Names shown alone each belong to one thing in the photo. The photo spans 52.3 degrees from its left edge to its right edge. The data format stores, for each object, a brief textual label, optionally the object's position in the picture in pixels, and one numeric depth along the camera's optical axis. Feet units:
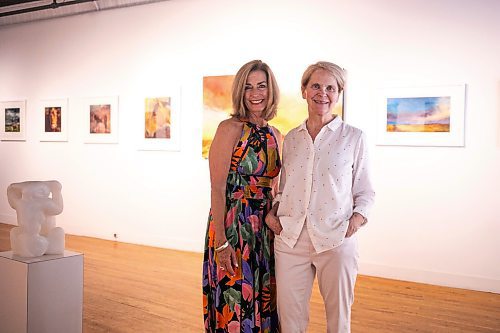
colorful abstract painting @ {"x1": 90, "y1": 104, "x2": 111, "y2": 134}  28.91
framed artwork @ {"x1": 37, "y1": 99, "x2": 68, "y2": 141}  31.07
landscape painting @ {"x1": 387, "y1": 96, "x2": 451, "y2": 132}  19.63
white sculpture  11.36
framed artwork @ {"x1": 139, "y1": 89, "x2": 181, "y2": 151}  26.17
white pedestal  10.83
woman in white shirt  8.80
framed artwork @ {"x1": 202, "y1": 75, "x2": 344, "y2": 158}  24.47
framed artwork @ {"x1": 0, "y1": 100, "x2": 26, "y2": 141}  33.14
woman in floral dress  9.86
